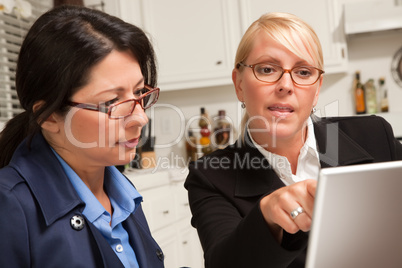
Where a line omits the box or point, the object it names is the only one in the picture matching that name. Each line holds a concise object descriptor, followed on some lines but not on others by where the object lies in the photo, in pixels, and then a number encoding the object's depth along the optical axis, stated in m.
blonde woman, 1.04
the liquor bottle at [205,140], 3.53
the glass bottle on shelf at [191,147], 3.60
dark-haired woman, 0.79
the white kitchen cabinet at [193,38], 3.40
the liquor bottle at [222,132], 3.51
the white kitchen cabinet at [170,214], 2.61
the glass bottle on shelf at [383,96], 3.38
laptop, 0.47
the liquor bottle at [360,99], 3.41
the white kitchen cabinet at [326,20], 3.24
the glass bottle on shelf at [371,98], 3.37
